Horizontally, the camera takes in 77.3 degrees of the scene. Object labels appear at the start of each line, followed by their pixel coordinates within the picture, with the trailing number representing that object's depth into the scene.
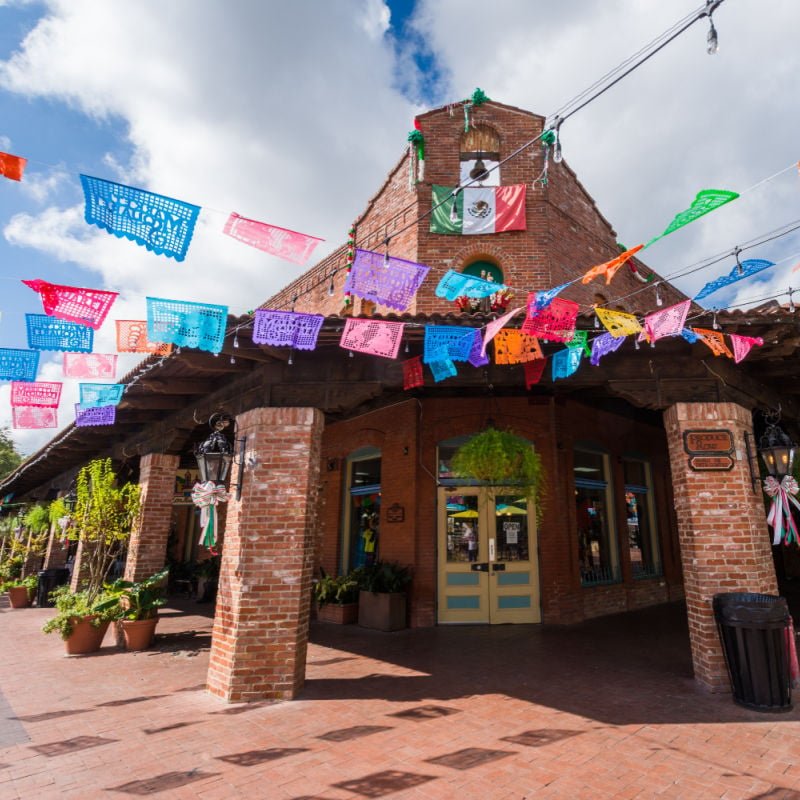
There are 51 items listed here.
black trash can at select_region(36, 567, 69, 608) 11.97
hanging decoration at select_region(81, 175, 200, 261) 4.08
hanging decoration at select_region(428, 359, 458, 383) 5.45
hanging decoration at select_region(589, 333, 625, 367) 5.05
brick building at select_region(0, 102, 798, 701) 5.22
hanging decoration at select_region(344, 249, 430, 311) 5.18
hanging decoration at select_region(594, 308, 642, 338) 4.63
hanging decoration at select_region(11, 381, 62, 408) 7.31
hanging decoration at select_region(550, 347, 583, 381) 5.14
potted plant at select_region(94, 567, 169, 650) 7.07
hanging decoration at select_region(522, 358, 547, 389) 5.75
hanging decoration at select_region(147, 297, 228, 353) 4.76
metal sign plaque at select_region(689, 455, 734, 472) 5.50
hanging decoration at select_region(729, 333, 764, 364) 4.94
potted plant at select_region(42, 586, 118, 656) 6.77
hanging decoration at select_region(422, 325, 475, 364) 5.08
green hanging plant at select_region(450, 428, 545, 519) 6.14
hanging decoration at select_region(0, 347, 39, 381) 6.01
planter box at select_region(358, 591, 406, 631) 8.09
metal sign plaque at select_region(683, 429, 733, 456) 5.57
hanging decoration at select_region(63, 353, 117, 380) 6.39
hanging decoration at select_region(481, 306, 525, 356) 4.79
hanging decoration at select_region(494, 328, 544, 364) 5.20
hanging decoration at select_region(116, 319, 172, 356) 5.68
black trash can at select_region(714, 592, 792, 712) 4.57
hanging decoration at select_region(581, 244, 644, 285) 4.29
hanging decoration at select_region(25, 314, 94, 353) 5.50
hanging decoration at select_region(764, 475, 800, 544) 5.60
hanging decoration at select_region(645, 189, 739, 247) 3.60
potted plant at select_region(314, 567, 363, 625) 8.83
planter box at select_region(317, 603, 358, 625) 8.81
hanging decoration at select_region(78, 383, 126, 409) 6.83
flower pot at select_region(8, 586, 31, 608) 11.77
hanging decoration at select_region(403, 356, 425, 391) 5.56
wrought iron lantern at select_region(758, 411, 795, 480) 5.62
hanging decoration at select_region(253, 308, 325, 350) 4.87
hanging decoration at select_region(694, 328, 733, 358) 4.85
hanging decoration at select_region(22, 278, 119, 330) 4.89
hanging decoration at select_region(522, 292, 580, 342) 5.02
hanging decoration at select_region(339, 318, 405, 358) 5.04
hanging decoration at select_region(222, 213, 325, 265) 4.64
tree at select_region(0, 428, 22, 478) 36.80
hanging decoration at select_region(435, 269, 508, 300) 5.13
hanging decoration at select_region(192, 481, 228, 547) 5.56
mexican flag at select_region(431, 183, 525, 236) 9.89
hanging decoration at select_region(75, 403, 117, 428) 7.59
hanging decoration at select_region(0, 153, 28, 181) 4.04
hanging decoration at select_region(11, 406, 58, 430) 7.44
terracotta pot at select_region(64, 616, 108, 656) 6.82
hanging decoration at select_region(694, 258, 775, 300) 4.35
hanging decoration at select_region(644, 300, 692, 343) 4.53
